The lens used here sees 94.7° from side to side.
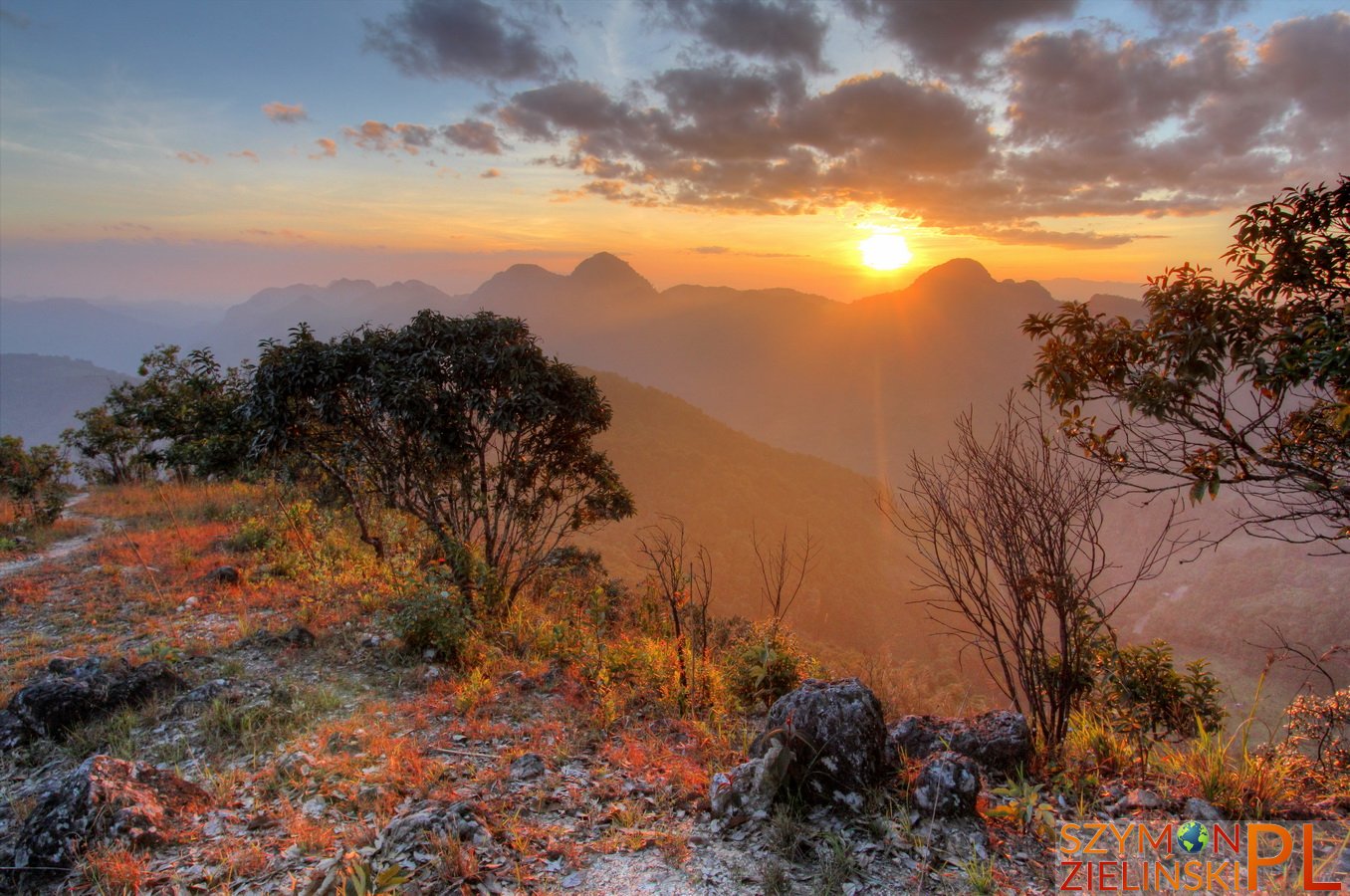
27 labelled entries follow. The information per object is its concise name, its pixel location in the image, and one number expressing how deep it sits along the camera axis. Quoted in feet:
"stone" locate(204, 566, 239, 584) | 31.94
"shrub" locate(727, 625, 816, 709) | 22.38
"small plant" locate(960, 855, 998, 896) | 10.69
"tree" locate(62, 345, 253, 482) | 38.23
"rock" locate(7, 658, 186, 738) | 17.47
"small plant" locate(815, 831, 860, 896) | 11.10
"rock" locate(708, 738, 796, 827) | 13.37
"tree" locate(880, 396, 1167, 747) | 15.03
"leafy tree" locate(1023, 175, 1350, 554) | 12.95
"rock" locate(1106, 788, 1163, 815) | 12.51
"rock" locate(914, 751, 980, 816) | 12.55
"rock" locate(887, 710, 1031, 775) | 14.56
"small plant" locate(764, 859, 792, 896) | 11.12
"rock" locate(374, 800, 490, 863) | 11.82
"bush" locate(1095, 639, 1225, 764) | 17.15
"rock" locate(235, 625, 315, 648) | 24.32
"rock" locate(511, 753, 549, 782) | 15.60
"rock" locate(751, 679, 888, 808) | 13.57
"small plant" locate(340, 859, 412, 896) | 10.23
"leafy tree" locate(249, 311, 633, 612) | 25.00
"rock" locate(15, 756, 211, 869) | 11.98
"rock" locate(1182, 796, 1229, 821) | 11.98
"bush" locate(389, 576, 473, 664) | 23.48
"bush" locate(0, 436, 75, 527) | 44.50
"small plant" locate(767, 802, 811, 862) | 12.09
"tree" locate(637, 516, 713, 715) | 21.31
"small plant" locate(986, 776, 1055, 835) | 12.29
